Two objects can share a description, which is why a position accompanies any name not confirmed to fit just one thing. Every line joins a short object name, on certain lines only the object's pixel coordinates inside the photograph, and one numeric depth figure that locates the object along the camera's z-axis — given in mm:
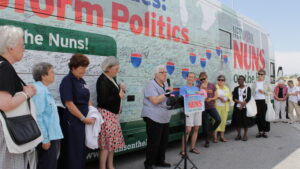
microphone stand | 4148
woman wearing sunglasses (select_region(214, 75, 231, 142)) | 6496
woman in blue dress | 3137
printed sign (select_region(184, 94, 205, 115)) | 4141
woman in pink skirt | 3713
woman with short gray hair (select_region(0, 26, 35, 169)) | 2021
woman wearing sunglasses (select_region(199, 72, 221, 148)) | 6141
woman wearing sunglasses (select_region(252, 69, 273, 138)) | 7163
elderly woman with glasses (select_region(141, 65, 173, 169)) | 4165
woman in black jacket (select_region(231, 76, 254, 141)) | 6828
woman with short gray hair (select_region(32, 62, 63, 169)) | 2623
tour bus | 3133
